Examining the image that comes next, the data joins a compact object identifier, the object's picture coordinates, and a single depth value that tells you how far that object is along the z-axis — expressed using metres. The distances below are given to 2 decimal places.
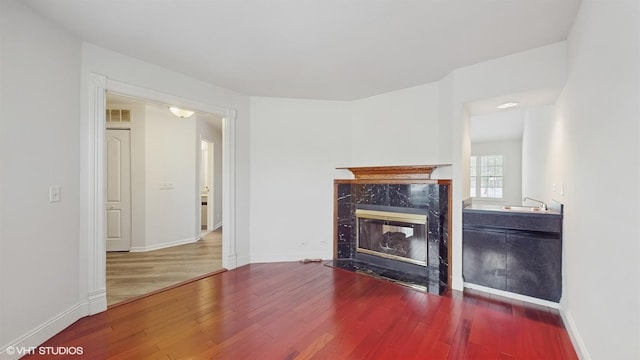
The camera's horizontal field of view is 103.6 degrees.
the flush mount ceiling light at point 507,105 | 2.80
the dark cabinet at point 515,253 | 2.45
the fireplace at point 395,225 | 3.06
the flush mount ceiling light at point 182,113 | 3.76
